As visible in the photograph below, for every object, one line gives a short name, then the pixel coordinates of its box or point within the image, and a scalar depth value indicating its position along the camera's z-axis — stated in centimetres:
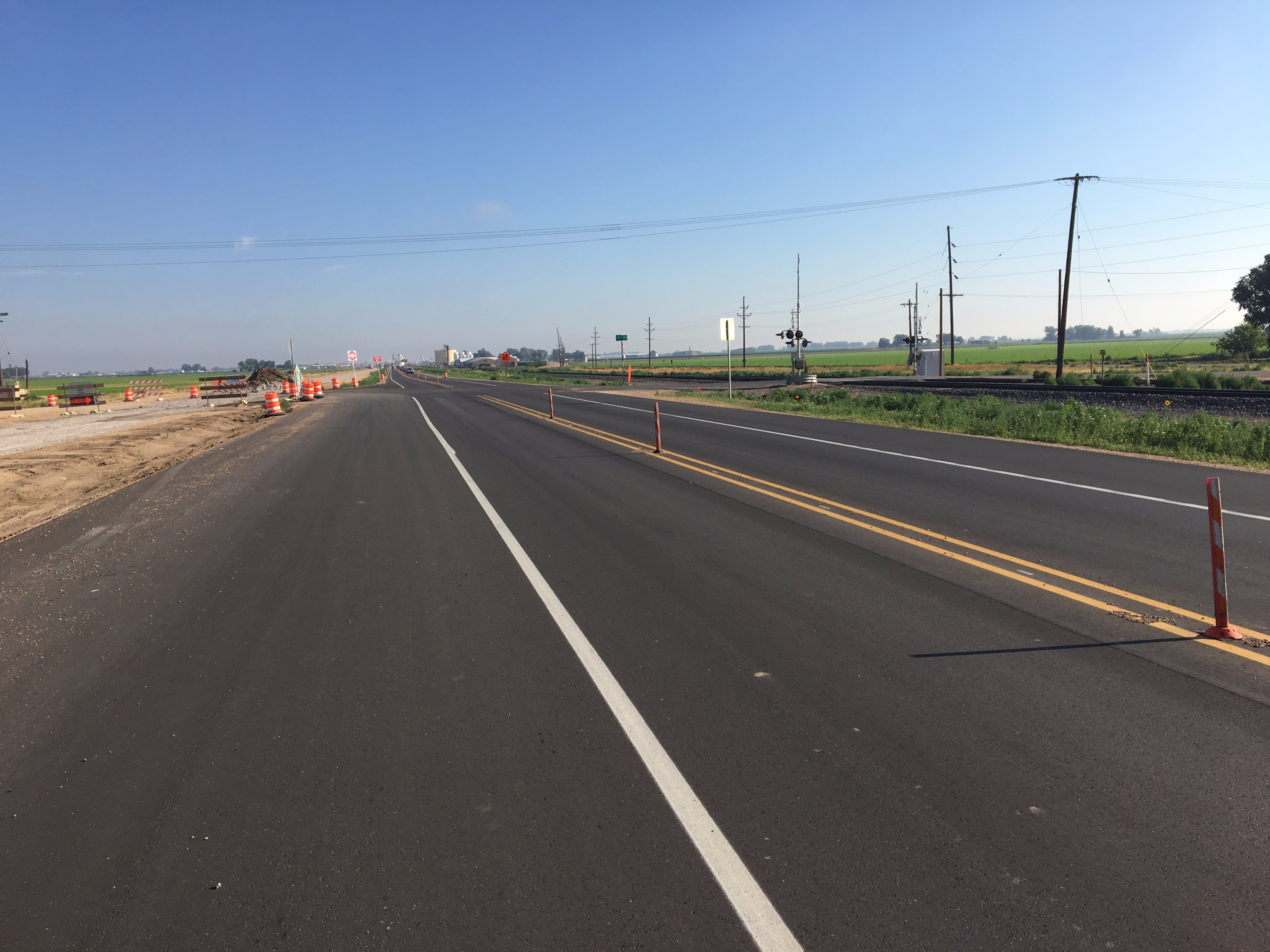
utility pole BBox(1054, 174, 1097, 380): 4291
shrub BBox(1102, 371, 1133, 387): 3806
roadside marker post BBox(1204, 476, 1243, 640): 548
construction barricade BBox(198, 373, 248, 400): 4788
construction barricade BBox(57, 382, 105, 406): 4422
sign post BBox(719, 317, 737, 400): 3153
